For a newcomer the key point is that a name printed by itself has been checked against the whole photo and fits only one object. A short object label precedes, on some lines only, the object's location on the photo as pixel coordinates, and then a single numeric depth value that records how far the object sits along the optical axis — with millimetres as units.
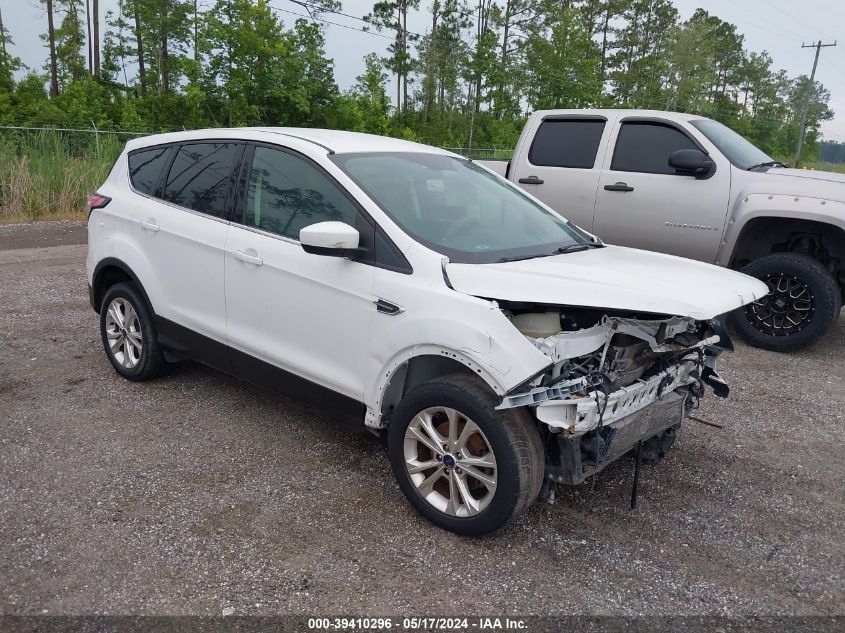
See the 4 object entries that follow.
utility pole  56069
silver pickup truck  6105
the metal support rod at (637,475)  3322
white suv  2898
